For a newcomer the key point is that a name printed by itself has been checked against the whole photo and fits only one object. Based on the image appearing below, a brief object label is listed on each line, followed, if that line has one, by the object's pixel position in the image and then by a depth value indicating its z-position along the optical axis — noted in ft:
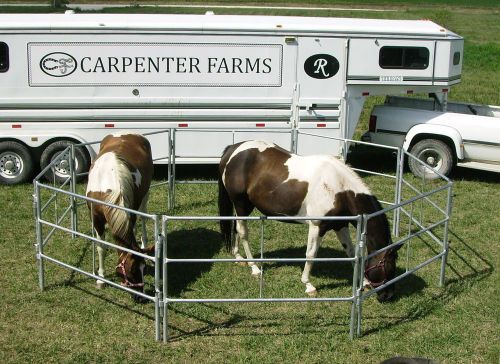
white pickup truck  43.04
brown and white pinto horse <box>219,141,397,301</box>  26.55
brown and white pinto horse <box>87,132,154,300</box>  25.91
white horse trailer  40.93
